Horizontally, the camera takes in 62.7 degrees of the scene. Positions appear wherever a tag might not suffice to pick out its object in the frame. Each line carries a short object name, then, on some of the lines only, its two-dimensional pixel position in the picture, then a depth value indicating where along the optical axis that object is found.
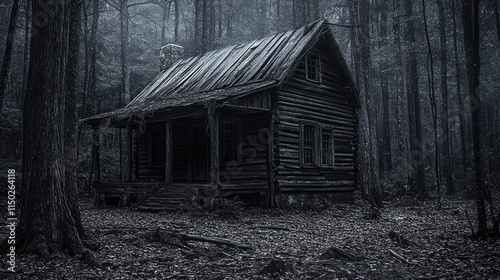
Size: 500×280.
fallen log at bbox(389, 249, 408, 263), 7.15
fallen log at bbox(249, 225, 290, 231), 10.52
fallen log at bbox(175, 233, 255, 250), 7.81
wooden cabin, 14.89
